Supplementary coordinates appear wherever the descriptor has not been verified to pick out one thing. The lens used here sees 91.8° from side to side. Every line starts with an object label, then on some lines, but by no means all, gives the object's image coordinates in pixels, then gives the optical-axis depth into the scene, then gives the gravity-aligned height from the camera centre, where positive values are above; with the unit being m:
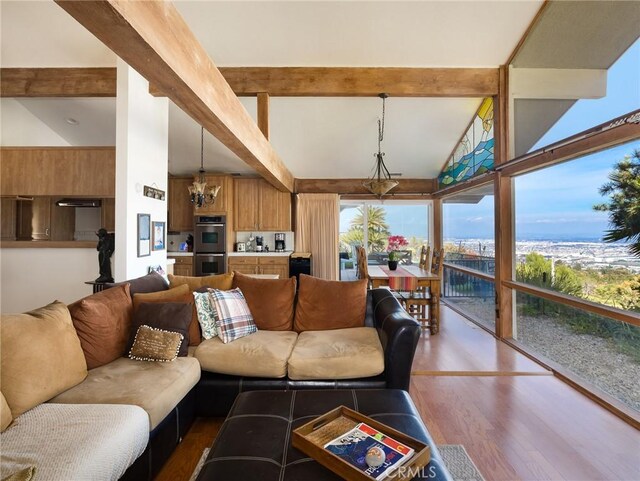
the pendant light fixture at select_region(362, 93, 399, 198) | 4.14 +0.76
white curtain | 6.43 +0.27
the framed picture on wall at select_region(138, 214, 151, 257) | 3.31 +0.07
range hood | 4.63 +0.58
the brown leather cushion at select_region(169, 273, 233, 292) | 2.80 -0.37
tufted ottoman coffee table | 1.15 -0.85
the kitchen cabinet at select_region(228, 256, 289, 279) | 6.25 -0.46
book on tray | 1.12 -0.82
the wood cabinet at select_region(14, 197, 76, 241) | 4.94 +0.35
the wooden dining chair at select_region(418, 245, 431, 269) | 4.82 -0.28
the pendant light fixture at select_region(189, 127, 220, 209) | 4.41 +0.74
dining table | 3.90 -0.54
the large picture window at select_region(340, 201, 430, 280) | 6.52 +0.30
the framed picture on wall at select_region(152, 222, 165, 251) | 3.62 +0.06
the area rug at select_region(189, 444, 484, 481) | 1.65 -1.25
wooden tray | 1.11 -0.82
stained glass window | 4.25 +1.41
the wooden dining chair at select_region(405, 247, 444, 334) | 3.96 -0.81
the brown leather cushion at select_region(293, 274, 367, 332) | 2.77 -0.59
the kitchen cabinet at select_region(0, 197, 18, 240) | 4.72 +0.34
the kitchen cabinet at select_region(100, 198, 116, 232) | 5.06 +0.45
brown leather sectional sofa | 1.65 -0.81
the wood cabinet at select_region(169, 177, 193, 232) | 6.43 +0.72
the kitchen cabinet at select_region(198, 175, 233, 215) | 6.17 +0.84
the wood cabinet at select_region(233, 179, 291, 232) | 6.41 +0.75
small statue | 3.25 -0.16
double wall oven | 6.12 -0.08
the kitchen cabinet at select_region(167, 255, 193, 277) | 6.20 -0.48
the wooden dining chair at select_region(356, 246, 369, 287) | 4.37 -0.34
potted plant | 4.63 -0.13
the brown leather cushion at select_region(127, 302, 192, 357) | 2.16 -0.55
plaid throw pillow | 2.41 -0.60
